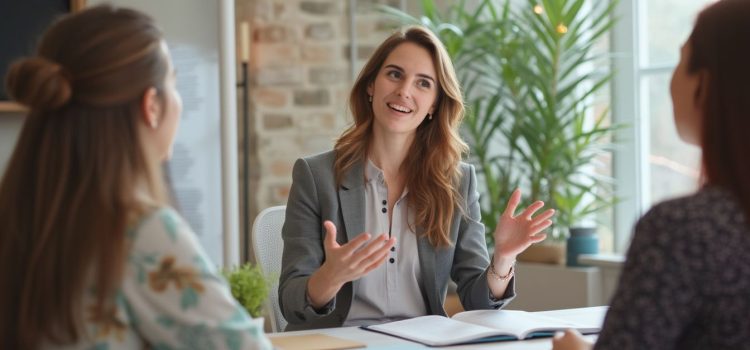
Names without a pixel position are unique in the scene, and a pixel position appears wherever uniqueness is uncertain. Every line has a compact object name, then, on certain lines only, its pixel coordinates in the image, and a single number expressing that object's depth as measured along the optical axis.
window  4.25
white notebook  2.01
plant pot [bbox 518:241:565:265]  4.11
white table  1.97
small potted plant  1.72
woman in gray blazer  2.50
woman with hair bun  1.25
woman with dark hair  1.25
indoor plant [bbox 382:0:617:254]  4.04
